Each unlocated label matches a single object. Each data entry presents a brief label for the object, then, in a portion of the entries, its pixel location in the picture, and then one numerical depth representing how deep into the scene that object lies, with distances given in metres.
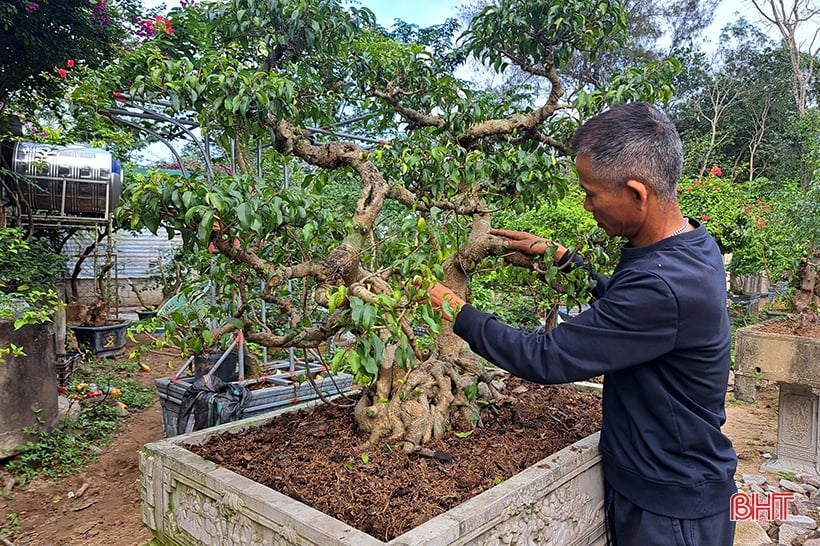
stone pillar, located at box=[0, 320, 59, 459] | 3.79
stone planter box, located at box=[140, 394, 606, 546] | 1.54
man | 1.39
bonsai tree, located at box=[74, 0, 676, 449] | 1.74
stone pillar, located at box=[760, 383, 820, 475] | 3.74
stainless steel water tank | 5.83
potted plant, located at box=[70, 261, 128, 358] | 7.24
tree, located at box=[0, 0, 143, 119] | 4.95
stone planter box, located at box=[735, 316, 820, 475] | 3.59
